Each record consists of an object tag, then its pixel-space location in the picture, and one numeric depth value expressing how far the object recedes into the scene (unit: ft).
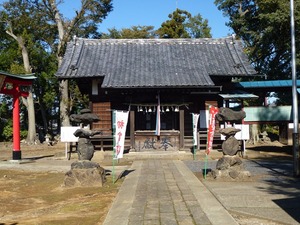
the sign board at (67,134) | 58.59
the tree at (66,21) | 100.22
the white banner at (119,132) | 34.50
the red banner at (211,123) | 37.88
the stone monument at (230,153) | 34.78
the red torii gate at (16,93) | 56.75
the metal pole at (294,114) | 36.60
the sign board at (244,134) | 57.88
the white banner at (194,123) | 57.22
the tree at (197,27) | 142.72
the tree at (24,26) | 108.68
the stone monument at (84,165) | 33.06
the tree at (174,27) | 124.67
